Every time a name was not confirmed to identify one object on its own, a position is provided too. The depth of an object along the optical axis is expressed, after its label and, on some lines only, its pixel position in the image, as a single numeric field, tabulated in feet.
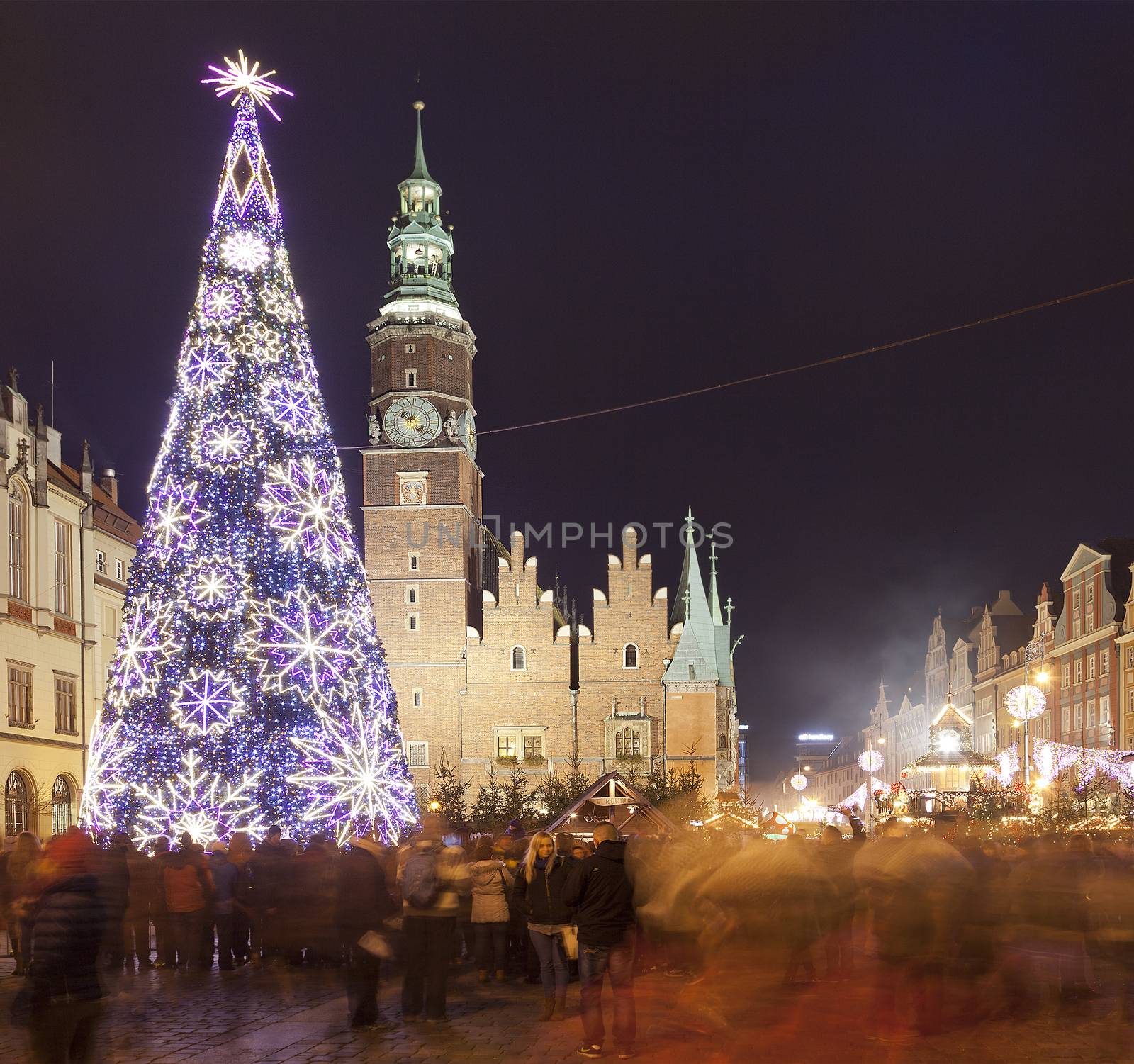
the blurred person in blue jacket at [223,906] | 46.83
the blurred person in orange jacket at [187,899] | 45.88
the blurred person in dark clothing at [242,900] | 48.03
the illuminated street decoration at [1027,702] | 99.45
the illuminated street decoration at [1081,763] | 119.03
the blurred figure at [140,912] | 48.24
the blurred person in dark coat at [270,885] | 44.19
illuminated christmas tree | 59.21
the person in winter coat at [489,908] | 43.70
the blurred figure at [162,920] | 47.42
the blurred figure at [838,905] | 41.52
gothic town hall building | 173.58
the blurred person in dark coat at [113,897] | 24.40
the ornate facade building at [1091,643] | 153.07
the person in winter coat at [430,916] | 35.12
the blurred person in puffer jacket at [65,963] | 22.91
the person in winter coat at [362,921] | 33.88
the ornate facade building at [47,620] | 96.73
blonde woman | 35.63
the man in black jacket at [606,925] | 30.91
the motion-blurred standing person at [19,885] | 41.70
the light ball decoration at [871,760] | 144.25
